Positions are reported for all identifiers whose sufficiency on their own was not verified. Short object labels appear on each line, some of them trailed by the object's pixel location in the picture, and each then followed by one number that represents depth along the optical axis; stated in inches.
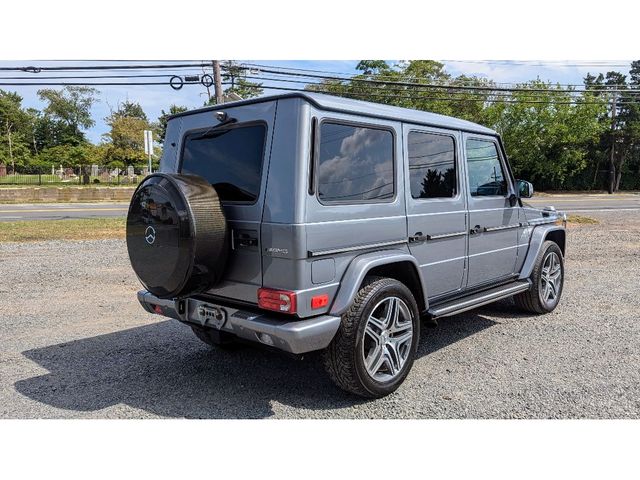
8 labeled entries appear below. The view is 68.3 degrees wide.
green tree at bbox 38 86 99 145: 2684.5
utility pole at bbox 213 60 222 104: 697.6
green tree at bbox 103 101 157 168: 1839.3
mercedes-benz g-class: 123.5
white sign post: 733.3
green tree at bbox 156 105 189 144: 2431.6
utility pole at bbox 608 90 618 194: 1494.8
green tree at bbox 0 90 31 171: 2075.5
